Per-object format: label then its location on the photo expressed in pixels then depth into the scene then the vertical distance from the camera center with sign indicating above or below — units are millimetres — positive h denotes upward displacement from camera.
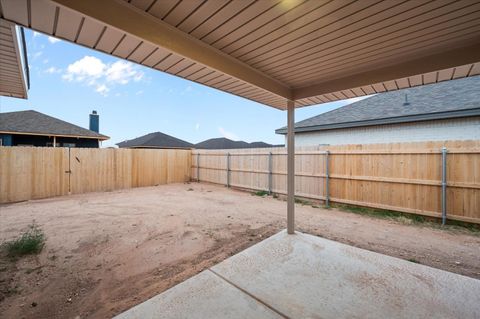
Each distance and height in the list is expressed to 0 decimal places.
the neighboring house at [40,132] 11234 +1508
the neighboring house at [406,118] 6059 +1403
